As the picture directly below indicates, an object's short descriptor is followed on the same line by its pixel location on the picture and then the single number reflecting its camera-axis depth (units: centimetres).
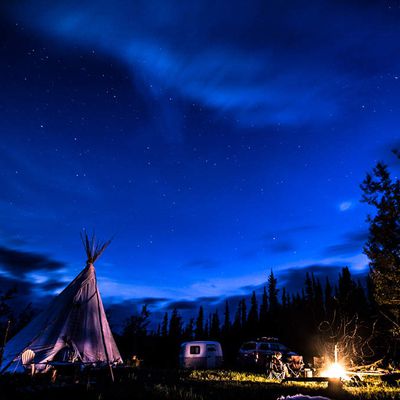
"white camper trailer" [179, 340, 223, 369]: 2223
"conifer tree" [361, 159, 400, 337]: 1434
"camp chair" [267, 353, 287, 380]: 1565
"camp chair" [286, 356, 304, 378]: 1653
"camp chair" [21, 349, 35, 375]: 1215
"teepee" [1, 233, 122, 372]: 1393
